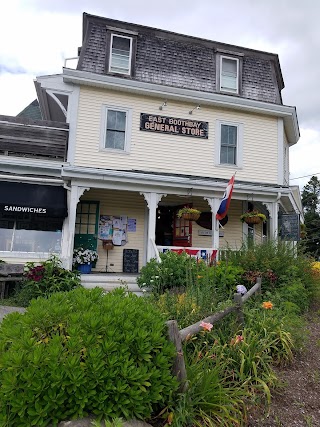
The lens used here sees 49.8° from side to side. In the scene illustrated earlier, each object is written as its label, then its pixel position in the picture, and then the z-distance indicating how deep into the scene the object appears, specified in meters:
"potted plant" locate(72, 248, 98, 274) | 10.20
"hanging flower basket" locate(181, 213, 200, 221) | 10.02
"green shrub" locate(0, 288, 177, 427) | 2.20
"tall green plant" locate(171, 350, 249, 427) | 2.63
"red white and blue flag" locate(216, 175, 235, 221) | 9.10
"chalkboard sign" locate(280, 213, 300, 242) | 12.54
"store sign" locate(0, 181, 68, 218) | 9.07
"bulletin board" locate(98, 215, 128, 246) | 11.34
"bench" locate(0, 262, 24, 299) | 7.33
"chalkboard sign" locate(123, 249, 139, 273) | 11.32
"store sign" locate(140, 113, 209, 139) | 11.30
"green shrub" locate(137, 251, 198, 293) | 7.19
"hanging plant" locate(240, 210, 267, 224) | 10.68
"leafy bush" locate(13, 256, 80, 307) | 6.93
